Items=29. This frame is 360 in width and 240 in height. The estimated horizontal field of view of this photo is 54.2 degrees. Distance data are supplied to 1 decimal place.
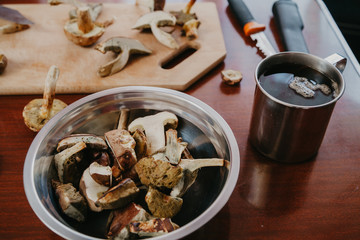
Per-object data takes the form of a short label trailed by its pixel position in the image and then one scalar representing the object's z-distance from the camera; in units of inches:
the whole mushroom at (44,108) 30.5
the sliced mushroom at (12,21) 42.9
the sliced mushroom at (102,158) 26.5
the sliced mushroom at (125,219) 22.5
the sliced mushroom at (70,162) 26.0
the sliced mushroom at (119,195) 23.2
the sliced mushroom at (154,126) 29.0
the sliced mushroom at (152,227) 21.3
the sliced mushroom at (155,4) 44.1
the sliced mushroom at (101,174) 24.3
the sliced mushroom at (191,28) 42.0
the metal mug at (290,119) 25.2
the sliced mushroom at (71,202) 23.8
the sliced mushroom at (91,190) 24.7
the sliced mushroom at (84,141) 27.0
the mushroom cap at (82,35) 40.2
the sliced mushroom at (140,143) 27.7
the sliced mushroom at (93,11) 44.9
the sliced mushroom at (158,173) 24.4
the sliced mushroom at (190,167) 25.6
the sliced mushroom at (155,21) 41.6
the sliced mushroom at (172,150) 26.0
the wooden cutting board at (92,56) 36.6
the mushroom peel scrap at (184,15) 44.4
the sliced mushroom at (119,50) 37.1
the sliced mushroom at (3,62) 36.7
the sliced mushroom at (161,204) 23.8
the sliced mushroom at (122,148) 25.7
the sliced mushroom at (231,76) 37.0
